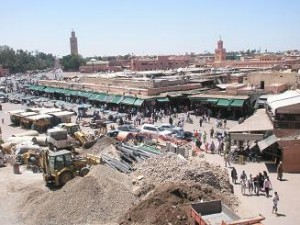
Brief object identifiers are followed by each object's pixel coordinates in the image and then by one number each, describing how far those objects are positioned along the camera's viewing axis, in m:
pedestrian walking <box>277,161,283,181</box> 20.58
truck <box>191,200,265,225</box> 13.00
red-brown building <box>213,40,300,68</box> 75.44
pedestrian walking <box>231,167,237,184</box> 20.36
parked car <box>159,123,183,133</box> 31.10
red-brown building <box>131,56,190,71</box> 91.38
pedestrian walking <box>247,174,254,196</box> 18.81
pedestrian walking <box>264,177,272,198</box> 18.20
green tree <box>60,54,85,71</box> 130.12
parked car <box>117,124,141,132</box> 32.28
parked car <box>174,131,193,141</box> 30.19
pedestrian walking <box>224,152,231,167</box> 23.64
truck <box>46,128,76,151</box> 26.98
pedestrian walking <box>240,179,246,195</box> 18.94
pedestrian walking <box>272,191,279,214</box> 16.17
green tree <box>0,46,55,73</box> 135.38
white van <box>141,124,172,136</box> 30.53
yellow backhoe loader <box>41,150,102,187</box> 19.55
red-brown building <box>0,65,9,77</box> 123.28
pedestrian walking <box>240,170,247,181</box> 19.12
